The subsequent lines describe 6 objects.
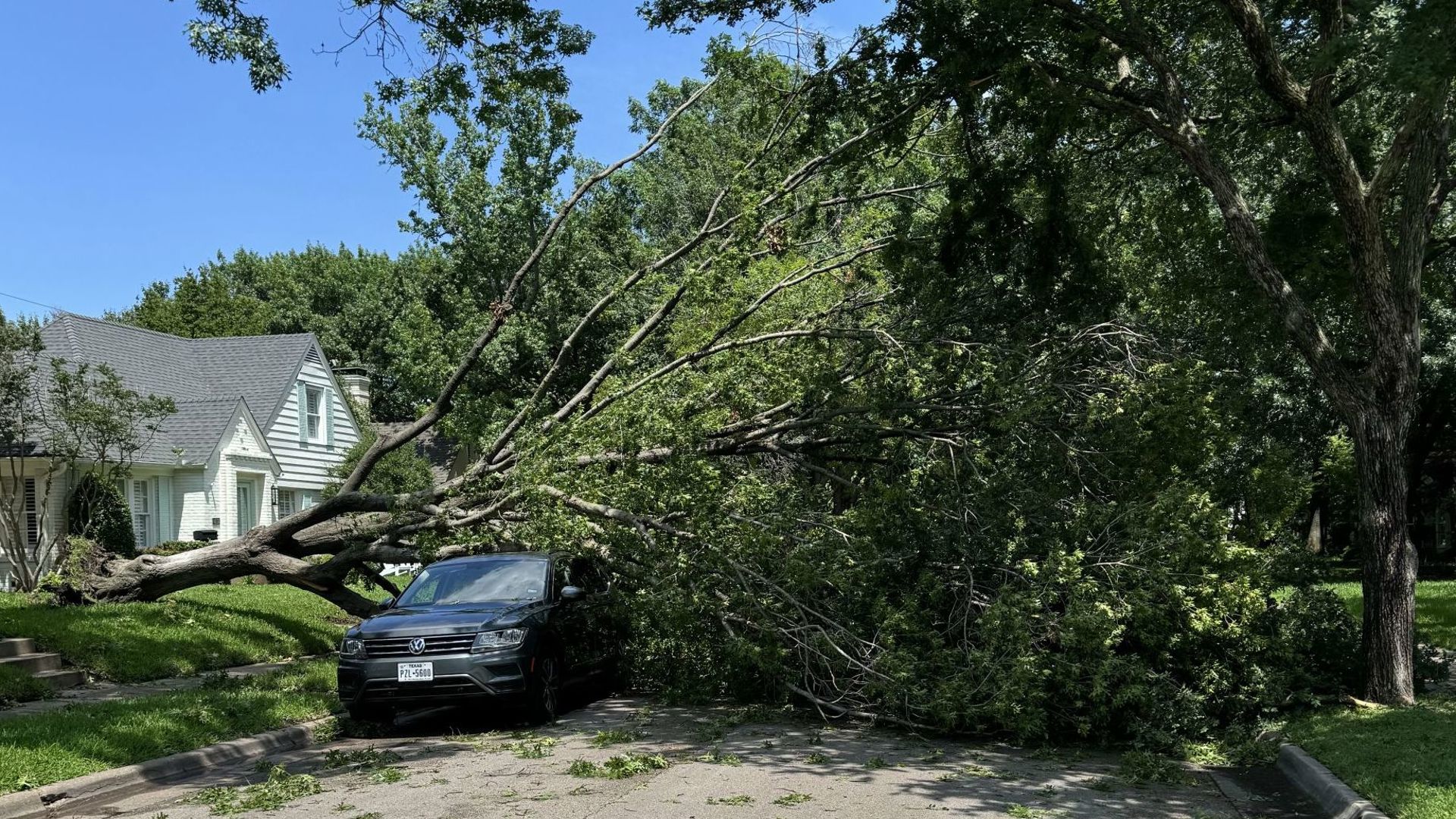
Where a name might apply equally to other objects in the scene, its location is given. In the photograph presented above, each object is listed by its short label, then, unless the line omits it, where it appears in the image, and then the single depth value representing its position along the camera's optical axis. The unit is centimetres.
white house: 2561
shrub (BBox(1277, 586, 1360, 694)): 1038
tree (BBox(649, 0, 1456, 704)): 1015
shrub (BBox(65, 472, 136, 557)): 2003
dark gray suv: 1009
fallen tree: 1387
